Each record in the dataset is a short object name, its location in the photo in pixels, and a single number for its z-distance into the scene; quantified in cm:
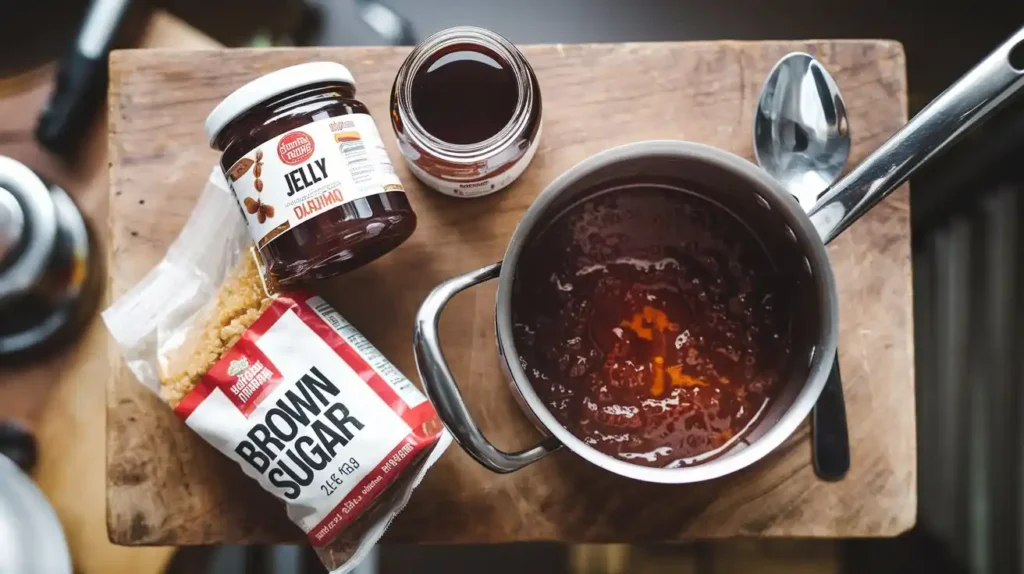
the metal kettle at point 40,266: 73
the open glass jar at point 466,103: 52
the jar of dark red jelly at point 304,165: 51
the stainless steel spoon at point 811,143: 61
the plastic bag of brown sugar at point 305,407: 54
